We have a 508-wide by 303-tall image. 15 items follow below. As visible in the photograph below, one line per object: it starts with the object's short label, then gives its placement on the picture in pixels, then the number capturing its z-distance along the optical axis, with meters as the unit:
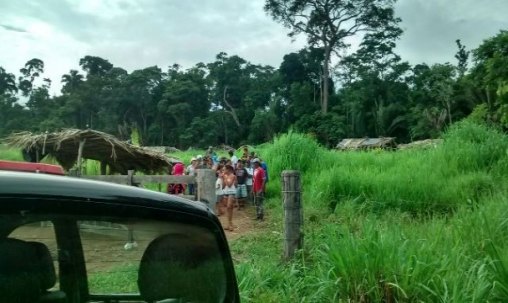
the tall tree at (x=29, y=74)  62.47
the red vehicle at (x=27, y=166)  2.77
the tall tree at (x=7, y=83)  58.31
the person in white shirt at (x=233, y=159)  13.84
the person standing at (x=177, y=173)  11.91
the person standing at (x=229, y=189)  10.81
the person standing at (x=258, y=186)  11.67
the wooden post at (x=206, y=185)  6.51
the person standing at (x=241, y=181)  12.84
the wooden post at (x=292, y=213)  5.75
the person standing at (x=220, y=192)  11.59
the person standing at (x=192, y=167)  12.58
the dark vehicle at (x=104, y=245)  1.32
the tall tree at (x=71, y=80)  62.16
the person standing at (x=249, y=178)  13.20
